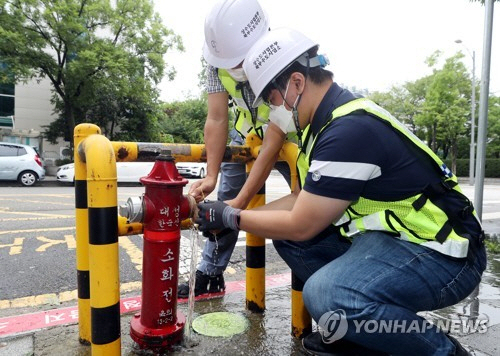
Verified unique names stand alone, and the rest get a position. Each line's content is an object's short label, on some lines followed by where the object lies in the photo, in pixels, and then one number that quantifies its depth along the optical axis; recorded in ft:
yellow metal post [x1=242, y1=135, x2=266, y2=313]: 7.36
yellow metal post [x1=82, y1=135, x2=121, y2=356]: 4.35
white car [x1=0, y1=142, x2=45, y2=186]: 38.06
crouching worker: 4.35
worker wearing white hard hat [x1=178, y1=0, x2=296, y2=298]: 6.42
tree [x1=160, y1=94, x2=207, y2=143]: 81.61
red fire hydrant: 5.08
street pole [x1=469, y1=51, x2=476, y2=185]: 58.25
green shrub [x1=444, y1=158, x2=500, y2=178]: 81.46
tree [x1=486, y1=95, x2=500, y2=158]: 87.14
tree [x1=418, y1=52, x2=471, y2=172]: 79.41
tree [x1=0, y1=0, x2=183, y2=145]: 47.11
